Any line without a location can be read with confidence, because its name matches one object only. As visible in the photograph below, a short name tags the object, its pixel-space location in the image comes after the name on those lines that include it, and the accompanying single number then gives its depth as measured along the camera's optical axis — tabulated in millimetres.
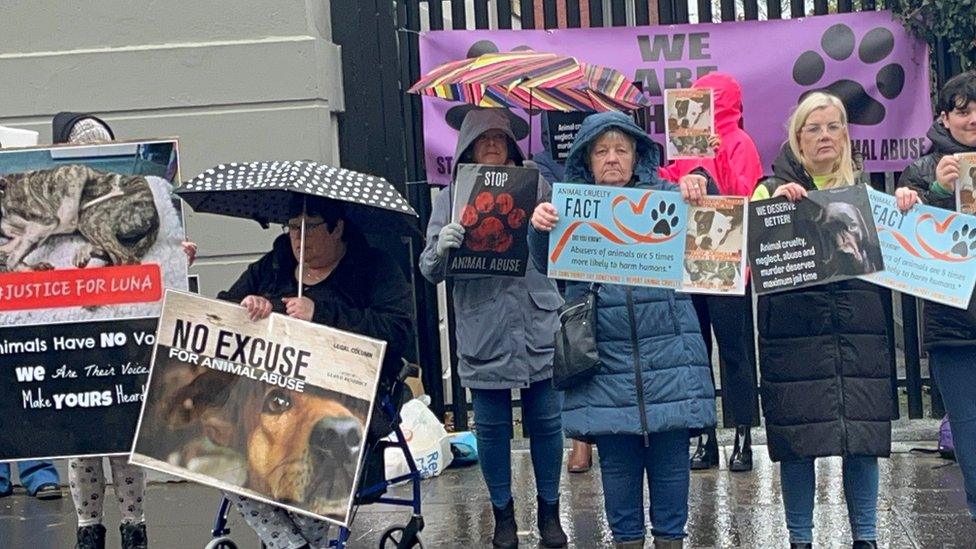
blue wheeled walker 5586
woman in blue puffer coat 5469
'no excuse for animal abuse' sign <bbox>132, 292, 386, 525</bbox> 5207
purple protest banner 8297
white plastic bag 7910
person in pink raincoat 7473
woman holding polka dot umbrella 5312
